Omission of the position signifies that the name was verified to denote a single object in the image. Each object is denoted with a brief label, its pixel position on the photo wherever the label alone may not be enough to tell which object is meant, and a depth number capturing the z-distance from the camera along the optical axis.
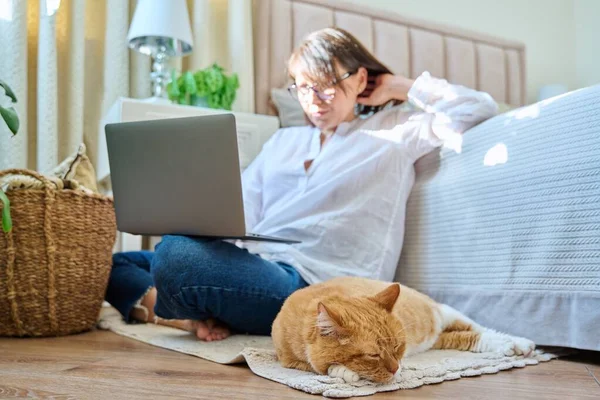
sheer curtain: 2.12
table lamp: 2.11
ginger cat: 0.90
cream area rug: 0.89
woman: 1.31
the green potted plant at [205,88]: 2.13
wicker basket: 1.44
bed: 1.12
